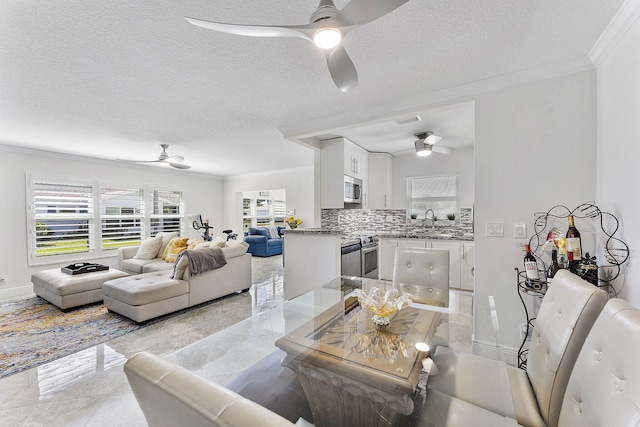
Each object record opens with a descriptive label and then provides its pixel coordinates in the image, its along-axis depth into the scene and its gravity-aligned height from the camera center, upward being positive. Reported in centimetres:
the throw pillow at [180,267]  349 -76
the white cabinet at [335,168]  420 +65
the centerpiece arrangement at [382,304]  150 -54
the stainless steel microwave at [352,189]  429 +32
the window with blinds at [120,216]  560 -17
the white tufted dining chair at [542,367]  102 -72
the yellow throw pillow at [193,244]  469 -63
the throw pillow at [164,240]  524 -62
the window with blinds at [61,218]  469 -19
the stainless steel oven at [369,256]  434 -79
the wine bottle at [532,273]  193 -46
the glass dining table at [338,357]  108 -74
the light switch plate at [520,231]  224 -18
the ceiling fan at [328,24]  116 +86
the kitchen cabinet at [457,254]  378 -64
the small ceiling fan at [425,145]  390 +93
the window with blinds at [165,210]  655 -4
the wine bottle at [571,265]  177 -37
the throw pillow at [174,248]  484 -72
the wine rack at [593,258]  173 -28
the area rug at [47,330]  245 -134
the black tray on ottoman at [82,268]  387 -89
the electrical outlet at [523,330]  224 -100
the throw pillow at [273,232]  830 -74
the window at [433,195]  512 +27
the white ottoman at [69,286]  350 -106
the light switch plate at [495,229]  231 -17
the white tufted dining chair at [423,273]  228 -57
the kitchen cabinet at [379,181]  514 +54
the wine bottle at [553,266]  190 -40
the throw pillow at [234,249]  408 -63
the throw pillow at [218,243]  427 -56
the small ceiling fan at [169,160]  447 +83
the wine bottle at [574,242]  180 -22
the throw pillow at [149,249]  507 -77
